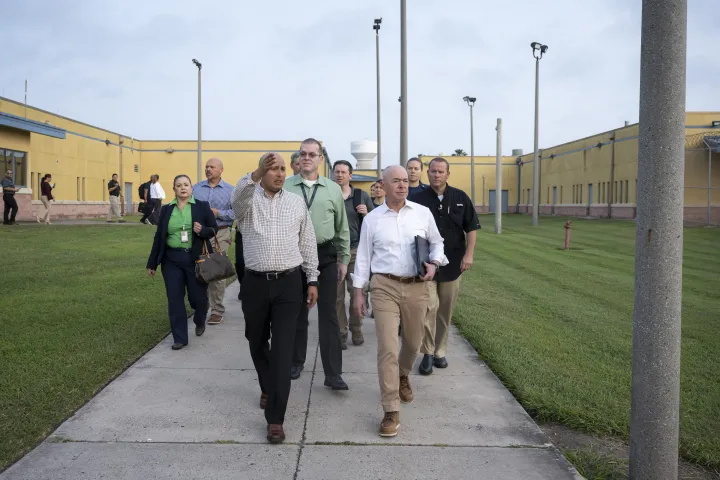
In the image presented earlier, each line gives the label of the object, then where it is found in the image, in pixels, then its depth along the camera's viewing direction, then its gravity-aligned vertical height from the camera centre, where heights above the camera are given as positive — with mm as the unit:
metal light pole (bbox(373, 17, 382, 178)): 29594 +6841
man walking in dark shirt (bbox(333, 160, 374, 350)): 7742 -49
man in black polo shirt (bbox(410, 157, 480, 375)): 6730 -322
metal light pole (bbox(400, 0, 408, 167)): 18578 +3527
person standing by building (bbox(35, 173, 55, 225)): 24391 +485
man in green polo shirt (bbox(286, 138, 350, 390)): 6016 -307
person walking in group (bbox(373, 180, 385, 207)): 9641 +197
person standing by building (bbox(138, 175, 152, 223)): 25650 +438
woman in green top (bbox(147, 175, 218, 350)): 7527 -431
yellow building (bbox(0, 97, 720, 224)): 30875 +2776
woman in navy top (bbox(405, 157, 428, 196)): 8109 +436
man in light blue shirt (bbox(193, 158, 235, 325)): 9008 +35
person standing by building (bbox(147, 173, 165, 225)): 22755 +532
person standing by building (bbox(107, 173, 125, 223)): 26578 +310
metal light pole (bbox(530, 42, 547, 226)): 36812 +5683
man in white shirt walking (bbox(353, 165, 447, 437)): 5199 -469
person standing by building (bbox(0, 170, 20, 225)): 23109 +253
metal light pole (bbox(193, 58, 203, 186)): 36062 +5629
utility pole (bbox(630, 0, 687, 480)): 3842 -165
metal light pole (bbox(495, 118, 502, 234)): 30547 +1544
